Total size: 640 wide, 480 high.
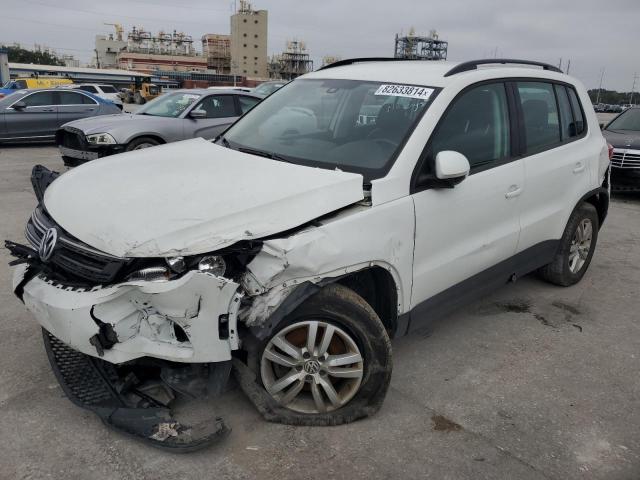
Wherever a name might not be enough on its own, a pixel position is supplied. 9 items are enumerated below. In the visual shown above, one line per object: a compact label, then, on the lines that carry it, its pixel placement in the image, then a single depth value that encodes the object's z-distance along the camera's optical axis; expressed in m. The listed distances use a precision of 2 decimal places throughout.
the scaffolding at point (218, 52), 130.62
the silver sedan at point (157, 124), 8.40
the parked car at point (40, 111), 13.20
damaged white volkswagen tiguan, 2.39
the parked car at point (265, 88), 14.72
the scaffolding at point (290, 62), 127.81
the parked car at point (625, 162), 8.77
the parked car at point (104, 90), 26.49
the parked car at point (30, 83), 25.27
